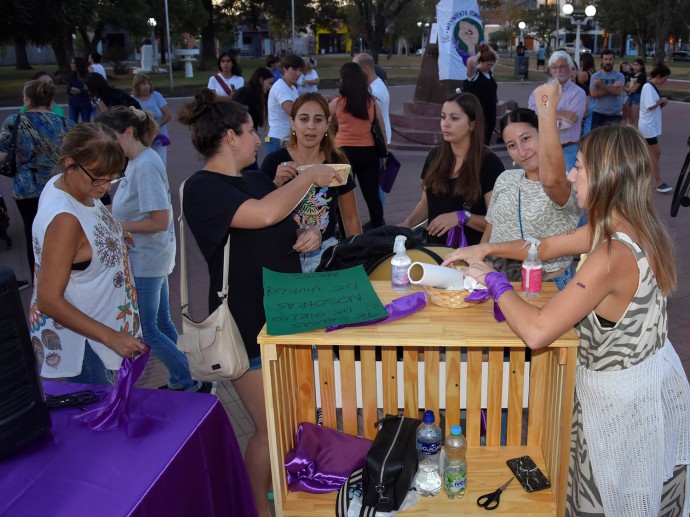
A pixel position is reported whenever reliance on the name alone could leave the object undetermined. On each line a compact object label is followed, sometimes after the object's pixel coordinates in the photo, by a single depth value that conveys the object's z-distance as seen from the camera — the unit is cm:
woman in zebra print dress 206
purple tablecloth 181
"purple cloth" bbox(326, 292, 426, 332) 235
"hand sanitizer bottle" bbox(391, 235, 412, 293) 261
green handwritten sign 231
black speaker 177
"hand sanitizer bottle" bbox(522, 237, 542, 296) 248
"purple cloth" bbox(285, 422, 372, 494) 258
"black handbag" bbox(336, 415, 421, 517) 237
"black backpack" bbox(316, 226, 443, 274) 301
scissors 245
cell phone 253
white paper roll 243
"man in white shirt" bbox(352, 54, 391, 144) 832
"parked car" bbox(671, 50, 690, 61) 5788
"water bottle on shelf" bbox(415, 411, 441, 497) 252
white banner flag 1223
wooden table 228
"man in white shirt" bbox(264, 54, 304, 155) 845
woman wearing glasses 266
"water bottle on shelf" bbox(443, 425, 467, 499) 248
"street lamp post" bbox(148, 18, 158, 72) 4016
